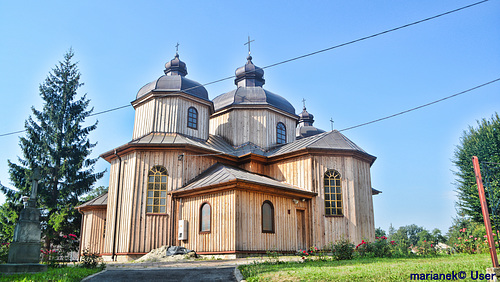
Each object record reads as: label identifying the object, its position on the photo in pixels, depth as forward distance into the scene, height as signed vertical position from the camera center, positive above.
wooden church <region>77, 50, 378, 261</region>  14.94 +1.75
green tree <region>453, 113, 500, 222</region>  21.97 +3.99
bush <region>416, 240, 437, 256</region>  13.56 -0.71
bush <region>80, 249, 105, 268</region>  10.68 -0.78
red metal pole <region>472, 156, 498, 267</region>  5.64 +0.09
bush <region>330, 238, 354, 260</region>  12.26 -0.71
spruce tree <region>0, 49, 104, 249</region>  22.19 +4.36
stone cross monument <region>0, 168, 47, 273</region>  9.26 -0.28
